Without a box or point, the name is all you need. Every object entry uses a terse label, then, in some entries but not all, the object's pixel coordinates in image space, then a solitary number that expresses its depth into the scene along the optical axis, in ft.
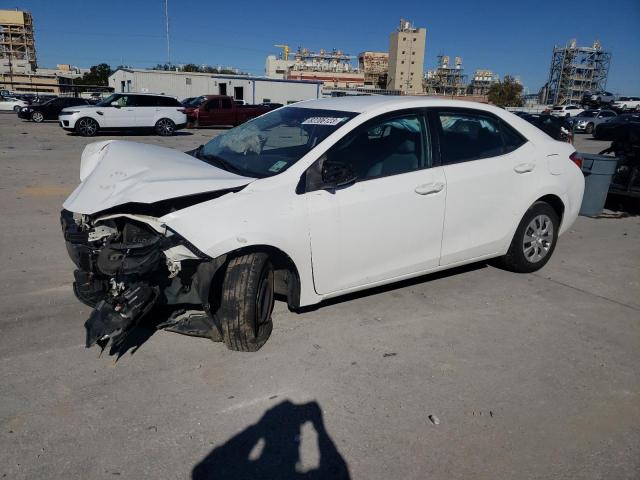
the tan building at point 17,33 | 481.87
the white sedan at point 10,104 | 120.26
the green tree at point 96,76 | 294.25
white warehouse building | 154.51
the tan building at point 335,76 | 383.24
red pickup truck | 87.35
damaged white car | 10.12
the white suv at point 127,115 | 63.57
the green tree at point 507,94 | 352.69
